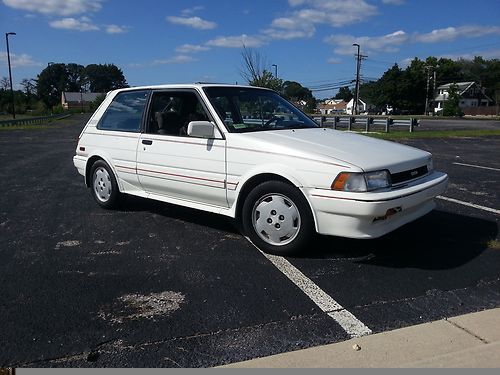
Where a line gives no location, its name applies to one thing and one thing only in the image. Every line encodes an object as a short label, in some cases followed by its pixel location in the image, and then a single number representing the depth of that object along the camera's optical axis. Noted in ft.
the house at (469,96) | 312.03
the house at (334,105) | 450.95
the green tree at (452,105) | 220.84
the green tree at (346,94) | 499.34
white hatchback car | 13.26
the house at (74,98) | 383.04
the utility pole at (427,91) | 270.26
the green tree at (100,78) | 459.73
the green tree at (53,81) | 413.92
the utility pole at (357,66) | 210.67
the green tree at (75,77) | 452.35
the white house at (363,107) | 338.95
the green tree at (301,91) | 321.56
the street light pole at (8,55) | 134.75
